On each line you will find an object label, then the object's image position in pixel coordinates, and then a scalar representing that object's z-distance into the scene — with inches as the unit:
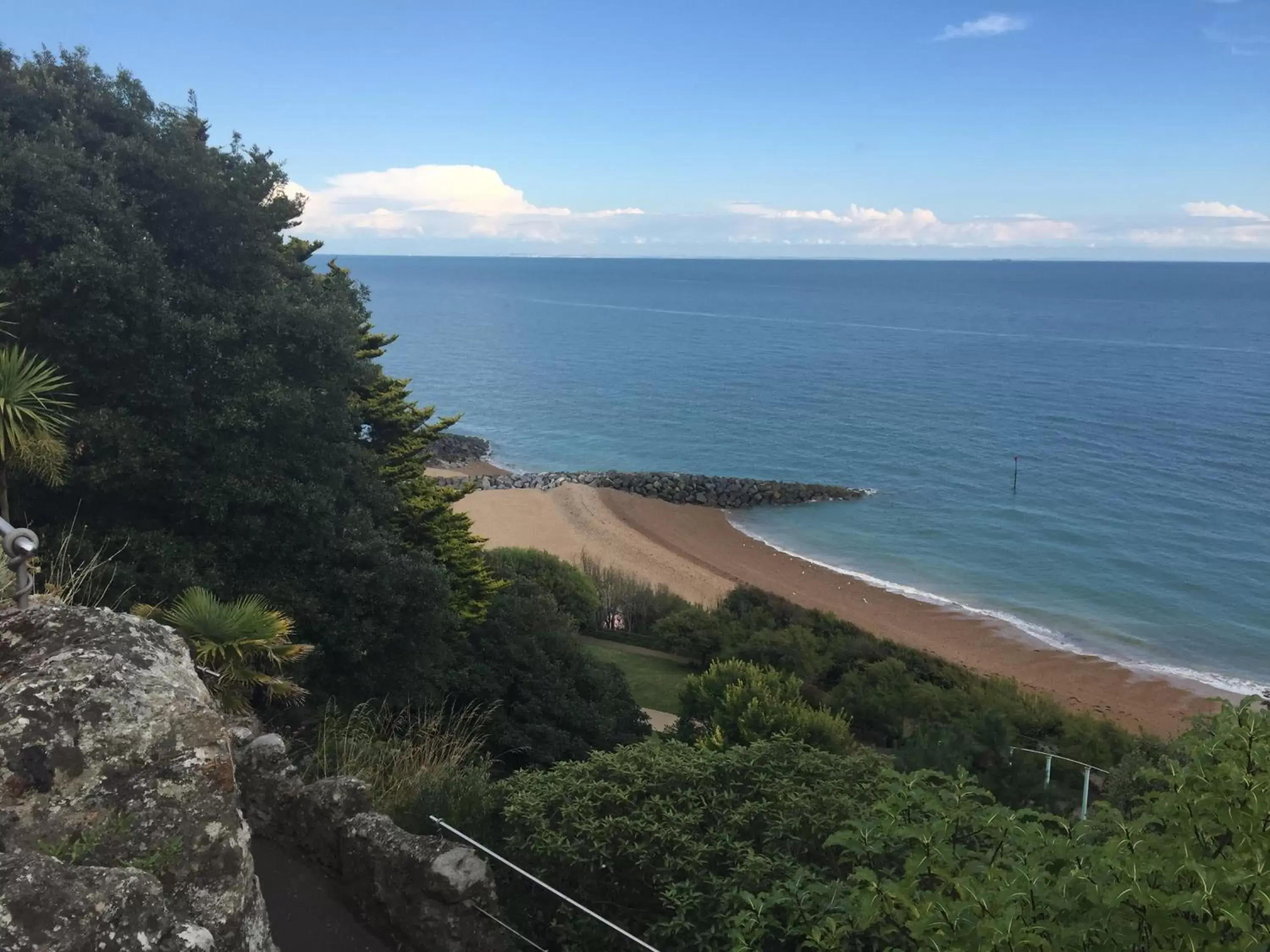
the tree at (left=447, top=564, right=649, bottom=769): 546.6
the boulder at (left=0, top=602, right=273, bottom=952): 146.5
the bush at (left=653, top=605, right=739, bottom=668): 831.7
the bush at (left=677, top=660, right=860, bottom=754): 468.4
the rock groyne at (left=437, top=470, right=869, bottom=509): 1763.0
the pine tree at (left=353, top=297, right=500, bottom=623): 678.5
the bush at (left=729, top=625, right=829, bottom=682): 749.3
